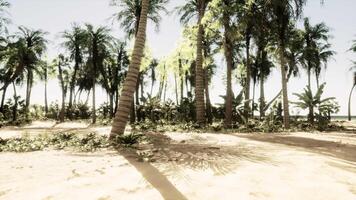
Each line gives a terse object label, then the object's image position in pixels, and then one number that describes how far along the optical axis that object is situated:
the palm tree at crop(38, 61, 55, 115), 39.65
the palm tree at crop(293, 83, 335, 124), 21.53
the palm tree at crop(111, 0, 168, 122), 23.31
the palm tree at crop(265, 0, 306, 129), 18.12
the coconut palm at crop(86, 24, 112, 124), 29.20
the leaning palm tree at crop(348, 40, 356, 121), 36.81
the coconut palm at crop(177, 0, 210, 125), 17.22
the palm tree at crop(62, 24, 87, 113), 30.08
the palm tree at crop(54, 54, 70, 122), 33.41
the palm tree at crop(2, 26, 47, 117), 29.19
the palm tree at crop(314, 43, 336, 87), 35.91
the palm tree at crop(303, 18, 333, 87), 31.95
